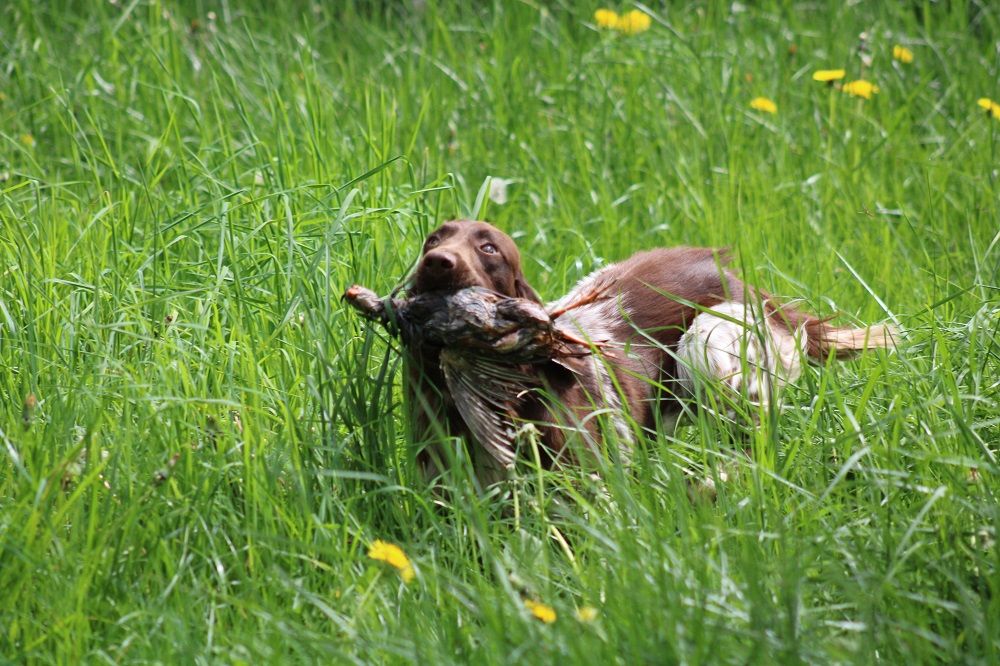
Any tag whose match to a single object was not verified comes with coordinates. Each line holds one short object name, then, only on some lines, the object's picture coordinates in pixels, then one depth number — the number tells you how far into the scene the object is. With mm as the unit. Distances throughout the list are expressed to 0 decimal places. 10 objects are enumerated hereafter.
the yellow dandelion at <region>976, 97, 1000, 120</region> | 12016
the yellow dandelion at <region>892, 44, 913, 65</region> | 13727
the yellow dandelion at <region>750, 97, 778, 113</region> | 12367
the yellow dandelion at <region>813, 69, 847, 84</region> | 12282
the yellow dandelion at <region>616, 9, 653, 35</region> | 13520
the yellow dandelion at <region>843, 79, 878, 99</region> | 12555
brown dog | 7133
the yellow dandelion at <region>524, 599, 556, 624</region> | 5398
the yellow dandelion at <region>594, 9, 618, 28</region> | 13594
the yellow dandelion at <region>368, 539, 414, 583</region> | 5906
